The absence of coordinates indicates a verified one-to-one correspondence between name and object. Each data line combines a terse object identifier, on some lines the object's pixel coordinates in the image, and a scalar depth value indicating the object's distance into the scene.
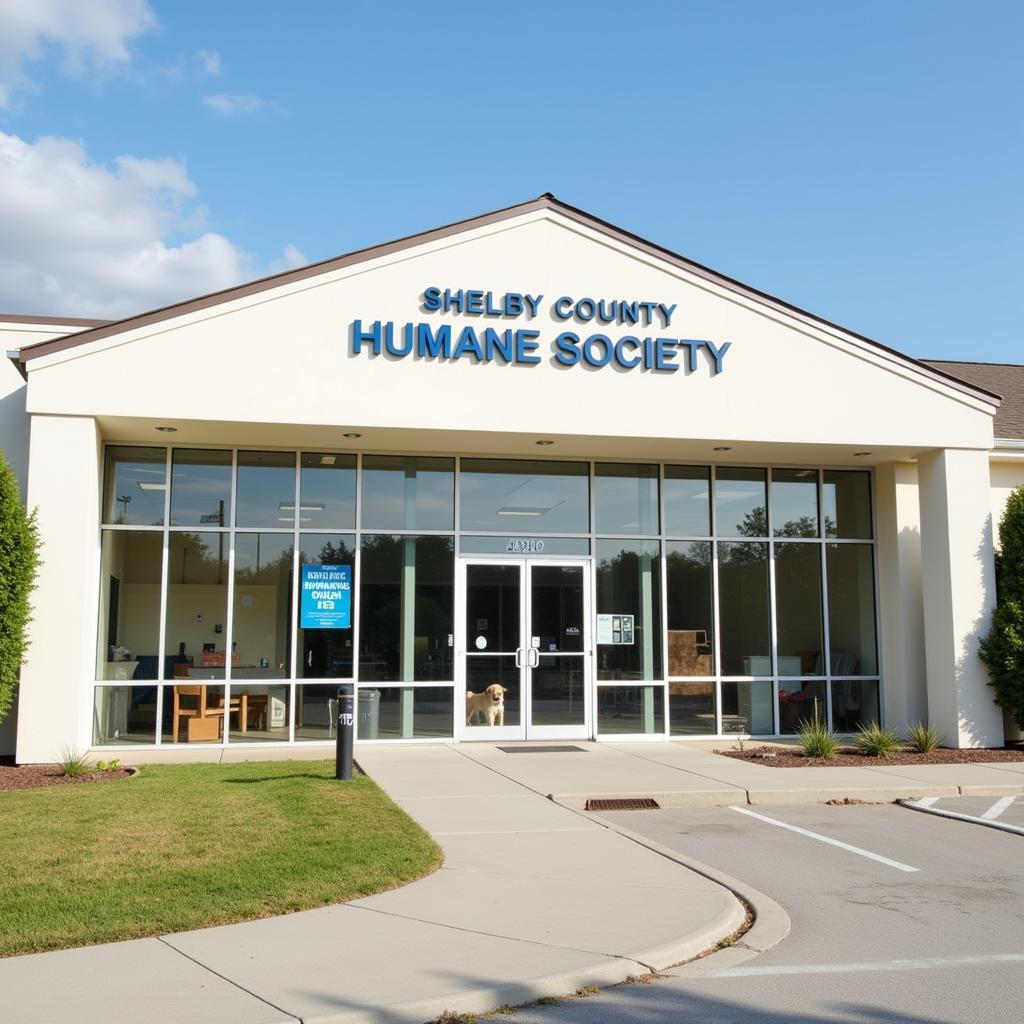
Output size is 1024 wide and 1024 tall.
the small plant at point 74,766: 12.56
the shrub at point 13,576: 13.07
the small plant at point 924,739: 15.58
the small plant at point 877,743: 15.04
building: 14.45
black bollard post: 12.16
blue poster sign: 15.89
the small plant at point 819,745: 14.69
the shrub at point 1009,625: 15.57
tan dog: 16.38
